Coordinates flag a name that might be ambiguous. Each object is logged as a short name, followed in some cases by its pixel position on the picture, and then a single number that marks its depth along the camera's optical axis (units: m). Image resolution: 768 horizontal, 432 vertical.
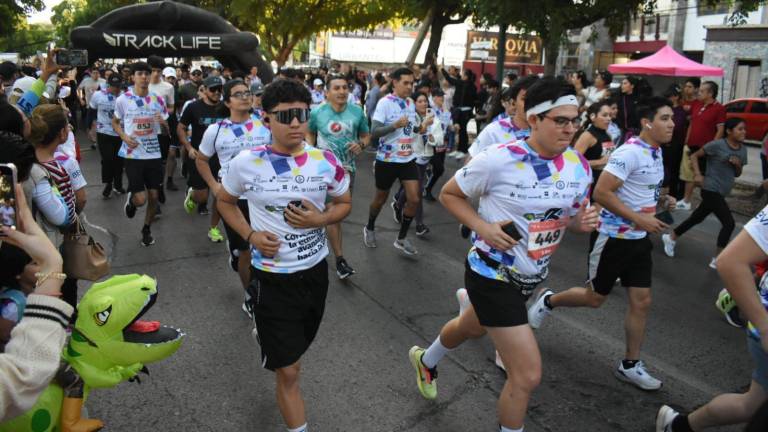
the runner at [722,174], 6.99
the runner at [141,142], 7.35
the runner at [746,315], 2.38
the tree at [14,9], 27.64
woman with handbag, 3.64
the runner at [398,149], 6.98
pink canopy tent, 16.62
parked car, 19.66
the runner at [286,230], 3.17
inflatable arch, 14.71
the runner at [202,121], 7.34
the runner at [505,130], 5.55
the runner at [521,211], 3.09
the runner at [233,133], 5.40
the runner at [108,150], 9.45
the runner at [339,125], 6.34
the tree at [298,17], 28.36
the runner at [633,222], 4.18
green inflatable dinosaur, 2.37
